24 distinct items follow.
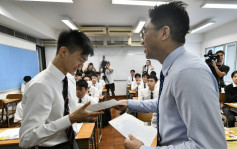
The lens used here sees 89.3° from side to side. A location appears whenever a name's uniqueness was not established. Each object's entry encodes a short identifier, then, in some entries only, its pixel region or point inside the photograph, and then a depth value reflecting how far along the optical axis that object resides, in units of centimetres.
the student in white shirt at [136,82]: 496
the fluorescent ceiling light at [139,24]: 404
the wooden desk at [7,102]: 294
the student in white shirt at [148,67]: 589
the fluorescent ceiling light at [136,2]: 278
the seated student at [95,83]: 428
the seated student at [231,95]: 273
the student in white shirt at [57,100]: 71
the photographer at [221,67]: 313
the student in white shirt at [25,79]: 407
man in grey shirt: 46
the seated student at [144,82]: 419
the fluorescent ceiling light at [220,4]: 286
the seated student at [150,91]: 287
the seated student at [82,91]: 242
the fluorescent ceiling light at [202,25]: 420
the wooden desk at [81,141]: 133
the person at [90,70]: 554
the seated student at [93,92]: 344
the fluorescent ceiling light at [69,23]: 384
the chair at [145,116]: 234
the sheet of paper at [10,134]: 142
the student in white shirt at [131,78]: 602
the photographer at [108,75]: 596
